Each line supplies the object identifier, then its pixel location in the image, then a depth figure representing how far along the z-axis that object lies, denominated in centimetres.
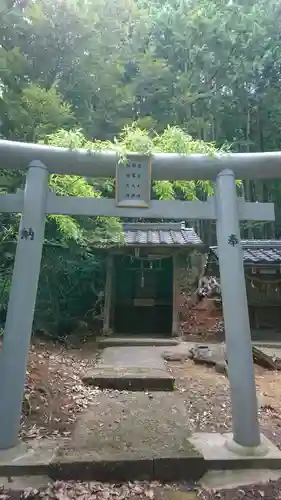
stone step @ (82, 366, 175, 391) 573
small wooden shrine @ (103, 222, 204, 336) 1069
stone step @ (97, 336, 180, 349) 923
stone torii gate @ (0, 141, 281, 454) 364
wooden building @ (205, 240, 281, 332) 1134
